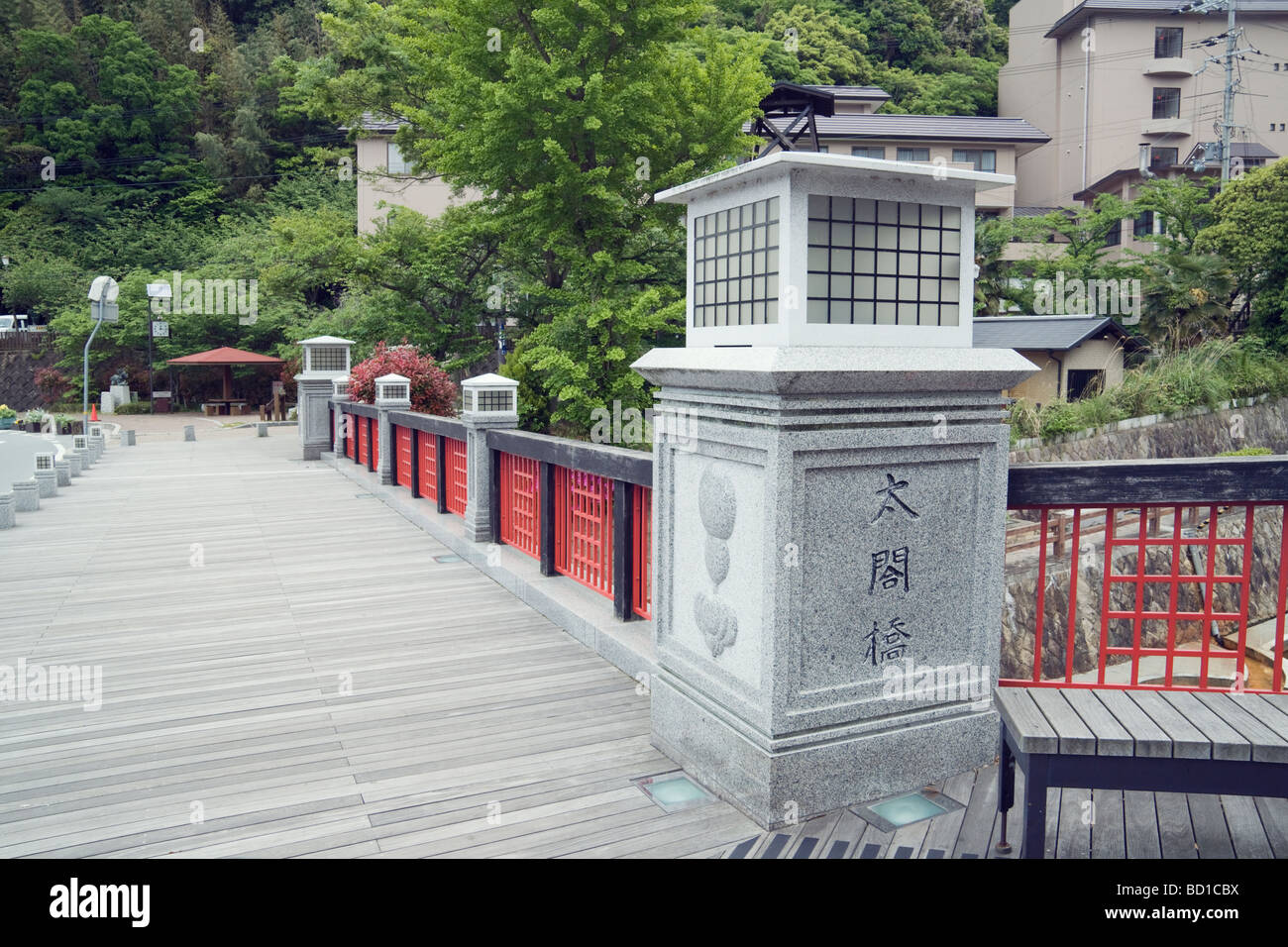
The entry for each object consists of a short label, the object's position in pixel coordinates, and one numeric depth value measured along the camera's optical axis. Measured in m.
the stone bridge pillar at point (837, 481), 3.57
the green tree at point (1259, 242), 25.62
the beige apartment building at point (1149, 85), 42.62
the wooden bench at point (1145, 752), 3.01
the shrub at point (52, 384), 40.16
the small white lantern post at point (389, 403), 13.84
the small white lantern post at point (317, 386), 20.06
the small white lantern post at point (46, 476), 14.04
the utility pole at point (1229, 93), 33.41
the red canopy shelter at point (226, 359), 35.70
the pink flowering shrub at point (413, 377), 17.67
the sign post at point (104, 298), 22.52
